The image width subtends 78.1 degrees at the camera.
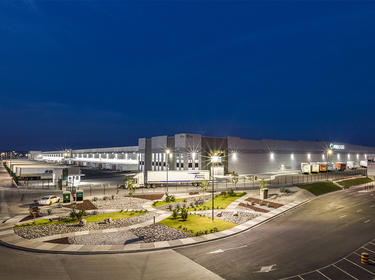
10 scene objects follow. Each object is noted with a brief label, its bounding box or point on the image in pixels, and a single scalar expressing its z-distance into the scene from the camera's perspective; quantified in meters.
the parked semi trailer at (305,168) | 74.38
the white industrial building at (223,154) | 69.31
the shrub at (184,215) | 28.41
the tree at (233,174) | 70.44
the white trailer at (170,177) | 53.44
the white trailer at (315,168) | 75.56
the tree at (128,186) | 43.62
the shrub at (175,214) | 29.41
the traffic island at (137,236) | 19.80
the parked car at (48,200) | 37.16
